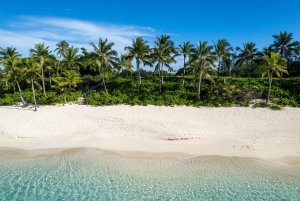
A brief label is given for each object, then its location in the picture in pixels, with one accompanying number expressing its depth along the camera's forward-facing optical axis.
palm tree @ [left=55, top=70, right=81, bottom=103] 30.52
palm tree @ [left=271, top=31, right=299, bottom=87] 32.09
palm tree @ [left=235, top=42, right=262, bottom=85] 34.59
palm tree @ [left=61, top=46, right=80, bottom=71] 36.09
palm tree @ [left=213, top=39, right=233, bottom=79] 35.06
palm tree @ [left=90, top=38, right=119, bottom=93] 32.22
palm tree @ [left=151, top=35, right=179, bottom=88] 31.48
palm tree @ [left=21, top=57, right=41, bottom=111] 28.02
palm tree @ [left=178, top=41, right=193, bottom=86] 34.91
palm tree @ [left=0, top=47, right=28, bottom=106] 28.54
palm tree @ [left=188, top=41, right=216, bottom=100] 28.52
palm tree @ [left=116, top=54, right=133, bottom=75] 32.72
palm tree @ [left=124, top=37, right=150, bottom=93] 31.33
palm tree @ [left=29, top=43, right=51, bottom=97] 34.00
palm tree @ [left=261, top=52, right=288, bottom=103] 27.02
